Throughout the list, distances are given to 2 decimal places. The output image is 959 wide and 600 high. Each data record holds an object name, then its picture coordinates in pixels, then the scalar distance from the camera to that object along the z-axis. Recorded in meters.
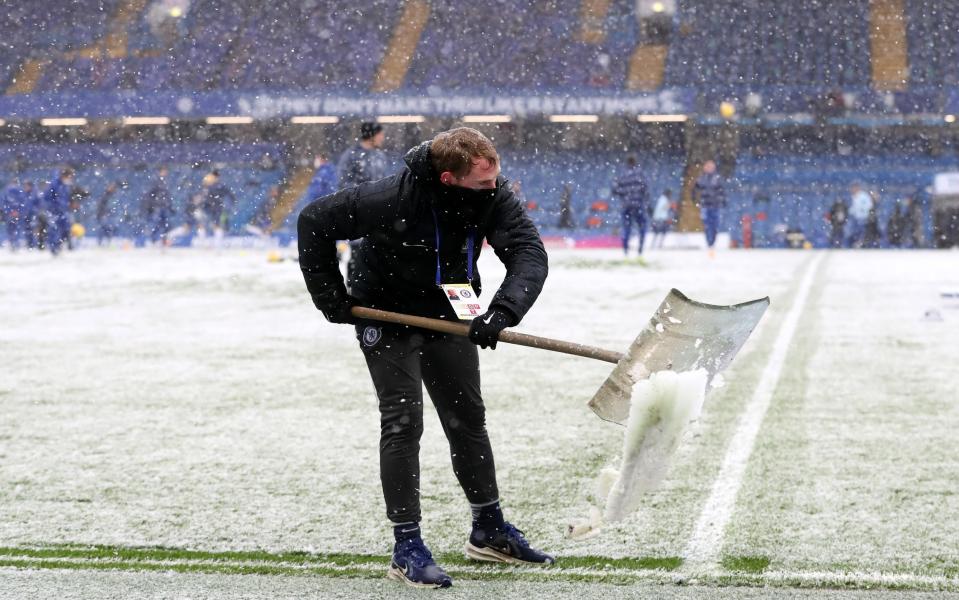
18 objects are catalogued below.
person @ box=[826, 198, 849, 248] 29.27
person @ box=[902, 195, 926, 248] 29.23
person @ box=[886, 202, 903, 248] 29.27
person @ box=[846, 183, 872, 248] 27.05
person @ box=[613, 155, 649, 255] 19.94
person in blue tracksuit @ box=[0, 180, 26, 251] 27.70
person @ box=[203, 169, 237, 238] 27.20
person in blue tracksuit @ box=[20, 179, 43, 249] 27.56
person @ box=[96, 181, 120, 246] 31.27
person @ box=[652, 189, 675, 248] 27.25
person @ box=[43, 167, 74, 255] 23.72
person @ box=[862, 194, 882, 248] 29.38
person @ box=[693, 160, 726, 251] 22.78
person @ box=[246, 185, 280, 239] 31.68
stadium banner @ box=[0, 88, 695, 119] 33.03
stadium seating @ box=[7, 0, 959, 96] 33.38
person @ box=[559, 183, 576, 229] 31.12
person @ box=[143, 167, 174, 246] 28.64
